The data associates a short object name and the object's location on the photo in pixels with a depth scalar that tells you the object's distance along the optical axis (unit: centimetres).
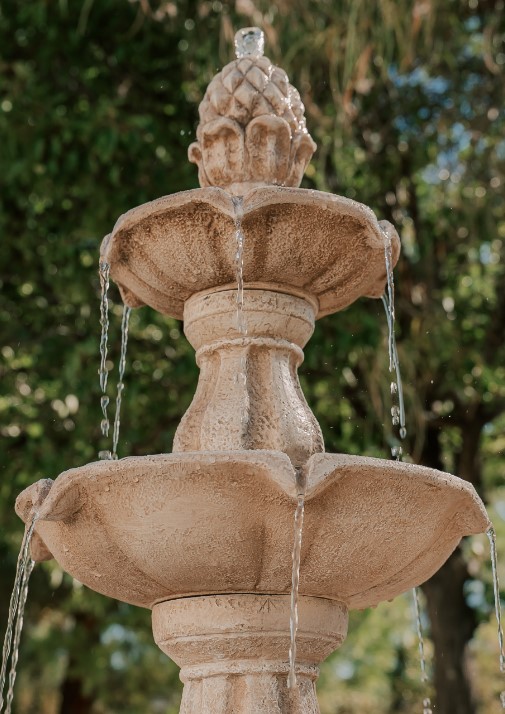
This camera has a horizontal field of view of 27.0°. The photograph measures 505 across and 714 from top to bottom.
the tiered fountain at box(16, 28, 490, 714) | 301
